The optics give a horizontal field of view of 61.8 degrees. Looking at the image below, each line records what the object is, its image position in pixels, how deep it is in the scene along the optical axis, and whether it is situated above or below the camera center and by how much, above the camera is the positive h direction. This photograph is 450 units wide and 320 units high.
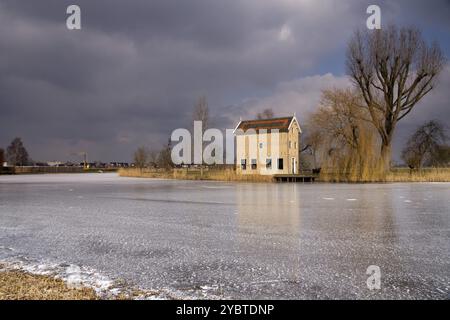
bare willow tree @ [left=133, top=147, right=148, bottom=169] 58.31 +1.33
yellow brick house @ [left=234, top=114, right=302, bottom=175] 43.78 +2.16
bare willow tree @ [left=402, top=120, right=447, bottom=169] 53.25 +2.80
